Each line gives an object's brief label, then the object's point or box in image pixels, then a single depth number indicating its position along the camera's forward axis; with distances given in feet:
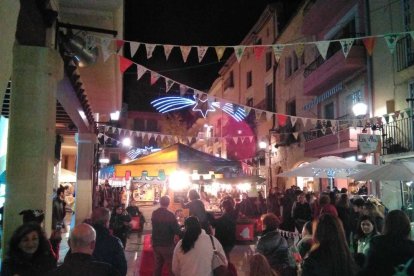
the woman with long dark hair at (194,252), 17.54
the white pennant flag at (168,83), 43.83
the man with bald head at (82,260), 10.95
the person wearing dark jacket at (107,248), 16.74
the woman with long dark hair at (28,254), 12.60
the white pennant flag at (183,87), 48.19
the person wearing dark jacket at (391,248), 13.67
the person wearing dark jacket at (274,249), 17.10
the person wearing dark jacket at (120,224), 30.78
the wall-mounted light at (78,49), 26.11
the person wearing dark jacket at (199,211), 29.73
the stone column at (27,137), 19.90
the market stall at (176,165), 42.37
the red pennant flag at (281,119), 61.92
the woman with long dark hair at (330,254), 12.78
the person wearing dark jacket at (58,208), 42.75
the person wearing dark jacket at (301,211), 37.78
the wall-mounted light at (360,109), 46.70
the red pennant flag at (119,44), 29.66
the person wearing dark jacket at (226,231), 26.32
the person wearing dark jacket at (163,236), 26.07
